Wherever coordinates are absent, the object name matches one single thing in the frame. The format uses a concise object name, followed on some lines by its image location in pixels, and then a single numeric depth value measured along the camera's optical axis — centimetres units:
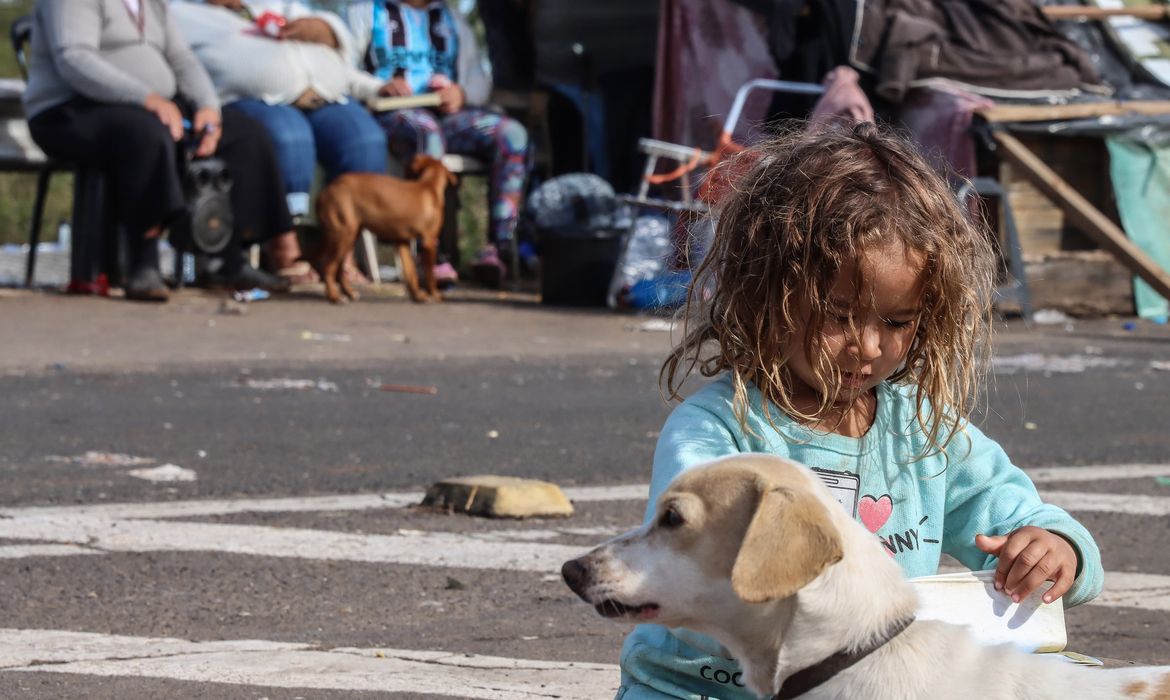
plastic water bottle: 1836
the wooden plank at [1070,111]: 1195
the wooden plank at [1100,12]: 1359
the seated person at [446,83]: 1329
